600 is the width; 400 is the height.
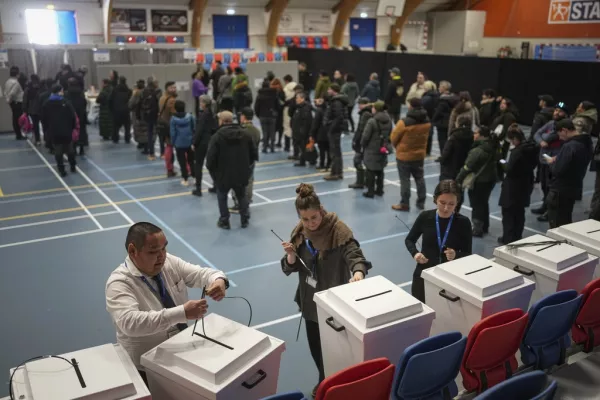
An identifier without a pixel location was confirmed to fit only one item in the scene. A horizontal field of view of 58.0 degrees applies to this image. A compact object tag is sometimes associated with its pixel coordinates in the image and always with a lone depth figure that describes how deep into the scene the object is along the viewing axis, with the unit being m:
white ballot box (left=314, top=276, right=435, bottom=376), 2.90
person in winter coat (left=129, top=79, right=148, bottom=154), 11.48
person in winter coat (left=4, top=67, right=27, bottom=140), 12.65
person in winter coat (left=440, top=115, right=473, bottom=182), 7.62
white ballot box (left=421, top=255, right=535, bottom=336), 3.27
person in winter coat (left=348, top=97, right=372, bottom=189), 8.82
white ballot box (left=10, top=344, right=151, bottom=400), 2.30
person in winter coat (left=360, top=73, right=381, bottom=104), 13.80
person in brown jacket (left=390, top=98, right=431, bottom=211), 8.03
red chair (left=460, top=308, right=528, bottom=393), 3.07
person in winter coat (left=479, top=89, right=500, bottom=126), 10.59
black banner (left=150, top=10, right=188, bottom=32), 22.75
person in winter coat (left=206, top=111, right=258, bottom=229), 7.22
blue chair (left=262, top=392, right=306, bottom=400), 2.45
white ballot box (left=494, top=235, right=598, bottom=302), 3.65
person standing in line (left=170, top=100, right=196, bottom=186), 8.97
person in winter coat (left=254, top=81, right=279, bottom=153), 11.34
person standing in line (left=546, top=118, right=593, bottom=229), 6.54
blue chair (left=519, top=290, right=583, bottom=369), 3.31
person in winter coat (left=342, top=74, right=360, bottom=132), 14.18
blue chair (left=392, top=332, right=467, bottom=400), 2.84
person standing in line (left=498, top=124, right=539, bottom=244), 6.53
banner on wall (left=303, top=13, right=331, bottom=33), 26.47
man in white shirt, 2.74
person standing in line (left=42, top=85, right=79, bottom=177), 9.62
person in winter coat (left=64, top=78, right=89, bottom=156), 11.75
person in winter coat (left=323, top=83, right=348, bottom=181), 9.54
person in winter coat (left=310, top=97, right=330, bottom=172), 9.89
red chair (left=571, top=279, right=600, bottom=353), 3.57
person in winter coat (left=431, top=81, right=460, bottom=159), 10.86
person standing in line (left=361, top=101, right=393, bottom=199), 8.43
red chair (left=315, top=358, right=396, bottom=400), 2.57
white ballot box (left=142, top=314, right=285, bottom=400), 2.46
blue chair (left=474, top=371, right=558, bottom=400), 2.53
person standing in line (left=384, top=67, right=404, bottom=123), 13.80
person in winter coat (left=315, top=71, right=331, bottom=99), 13.79
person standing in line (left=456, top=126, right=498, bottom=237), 6.94
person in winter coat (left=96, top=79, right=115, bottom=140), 12.47
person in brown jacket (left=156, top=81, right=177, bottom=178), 9.95
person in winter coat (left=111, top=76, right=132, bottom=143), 12.20
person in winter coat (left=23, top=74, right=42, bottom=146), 12.26
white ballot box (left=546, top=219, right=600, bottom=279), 4.06
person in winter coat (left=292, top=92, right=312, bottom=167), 10.42
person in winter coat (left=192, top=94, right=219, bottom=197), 8.59
